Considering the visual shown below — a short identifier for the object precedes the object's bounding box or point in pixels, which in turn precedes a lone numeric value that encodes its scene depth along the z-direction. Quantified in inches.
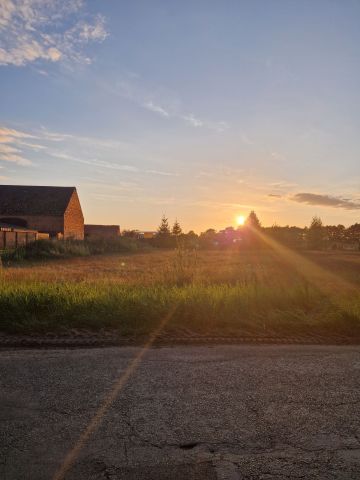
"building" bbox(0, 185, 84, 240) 1784.0
